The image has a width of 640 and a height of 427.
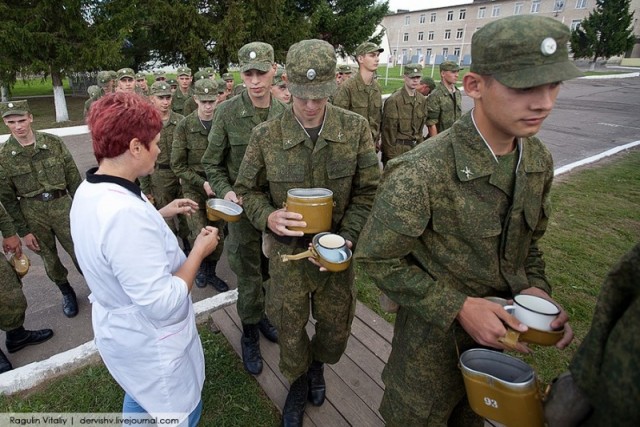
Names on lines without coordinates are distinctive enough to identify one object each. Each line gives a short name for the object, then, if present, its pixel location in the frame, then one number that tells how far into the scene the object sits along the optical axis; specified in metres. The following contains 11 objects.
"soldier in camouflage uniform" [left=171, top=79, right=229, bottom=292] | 4.70
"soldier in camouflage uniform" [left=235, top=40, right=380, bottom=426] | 2.46
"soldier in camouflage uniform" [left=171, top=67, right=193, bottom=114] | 8.60
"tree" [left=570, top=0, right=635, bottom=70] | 40.78
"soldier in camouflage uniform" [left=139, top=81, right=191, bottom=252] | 5.37
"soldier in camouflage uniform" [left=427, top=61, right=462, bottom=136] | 7.73
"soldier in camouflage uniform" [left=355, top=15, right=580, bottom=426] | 1.37
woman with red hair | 1.62
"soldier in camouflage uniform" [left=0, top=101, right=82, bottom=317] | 3.98
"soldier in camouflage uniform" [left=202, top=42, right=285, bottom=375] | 3.44
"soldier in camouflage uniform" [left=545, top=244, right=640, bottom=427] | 0.94
